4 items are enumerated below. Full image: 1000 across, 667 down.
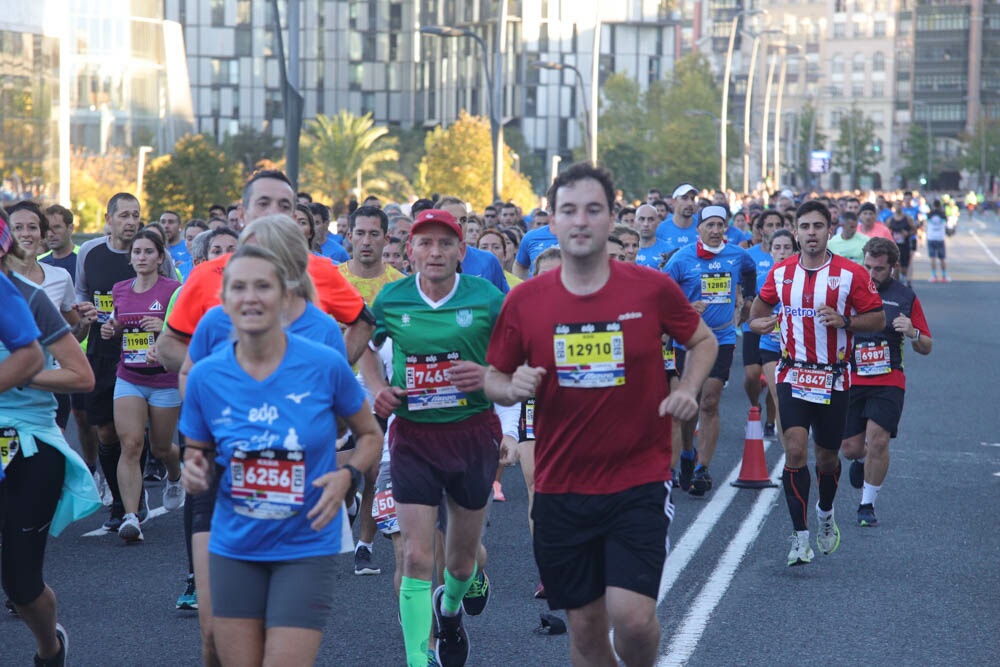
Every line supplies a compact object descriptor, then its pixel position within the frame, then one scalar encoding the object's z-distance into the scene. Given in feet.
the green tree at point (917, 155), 529.04
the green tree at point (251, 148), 250.37
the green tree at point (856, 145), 506.89
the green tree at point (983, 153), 523.29
